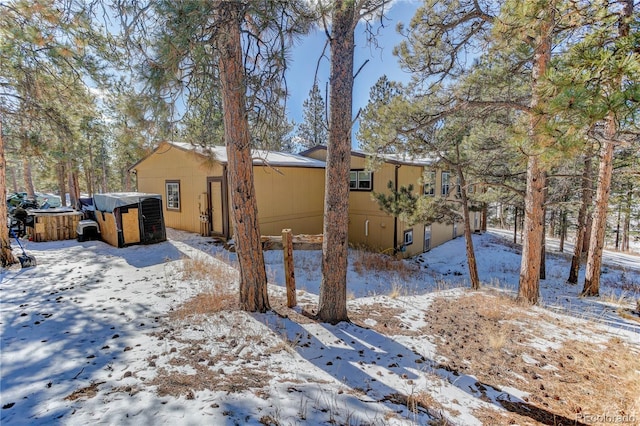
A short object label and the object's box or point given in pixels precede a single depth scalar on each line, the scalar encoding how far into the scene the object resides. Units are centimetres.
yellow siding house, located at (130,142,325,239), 1012
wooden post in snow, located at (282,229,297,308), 470
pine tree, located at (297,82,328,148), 2612
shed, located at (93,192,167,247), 841
